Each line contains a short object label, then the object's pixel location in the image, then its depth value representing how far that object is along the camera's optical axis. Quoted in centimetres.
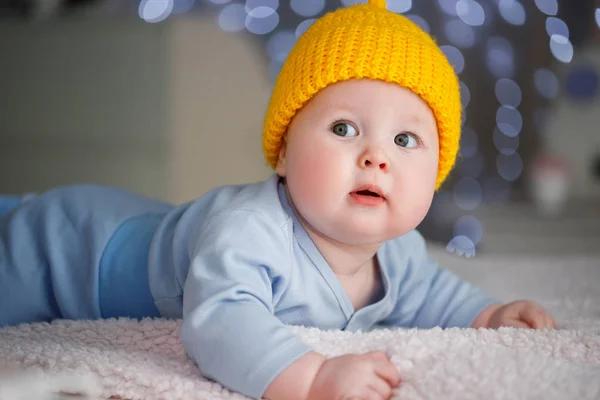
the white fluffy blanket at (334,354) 67
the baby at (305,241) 76
